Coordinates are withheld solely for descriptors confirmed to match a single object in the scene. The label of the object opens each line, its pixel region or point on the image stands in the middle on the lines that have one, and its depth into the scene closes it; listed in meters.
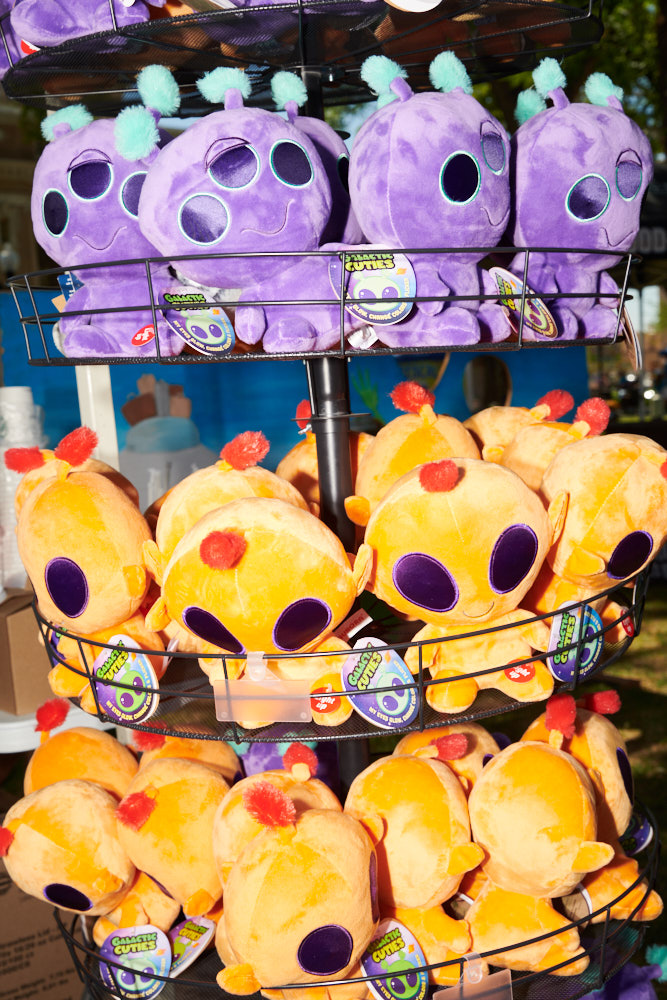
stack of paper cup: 1.57
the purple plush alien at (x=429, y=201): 0.79
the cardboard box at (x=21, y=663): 1.36
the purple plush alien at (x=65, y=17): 0.88
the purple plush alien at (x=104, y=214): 0.85
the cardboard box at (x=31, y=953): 1.28
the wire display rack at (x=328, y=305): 0.72
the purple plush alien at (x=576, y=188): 0.86
